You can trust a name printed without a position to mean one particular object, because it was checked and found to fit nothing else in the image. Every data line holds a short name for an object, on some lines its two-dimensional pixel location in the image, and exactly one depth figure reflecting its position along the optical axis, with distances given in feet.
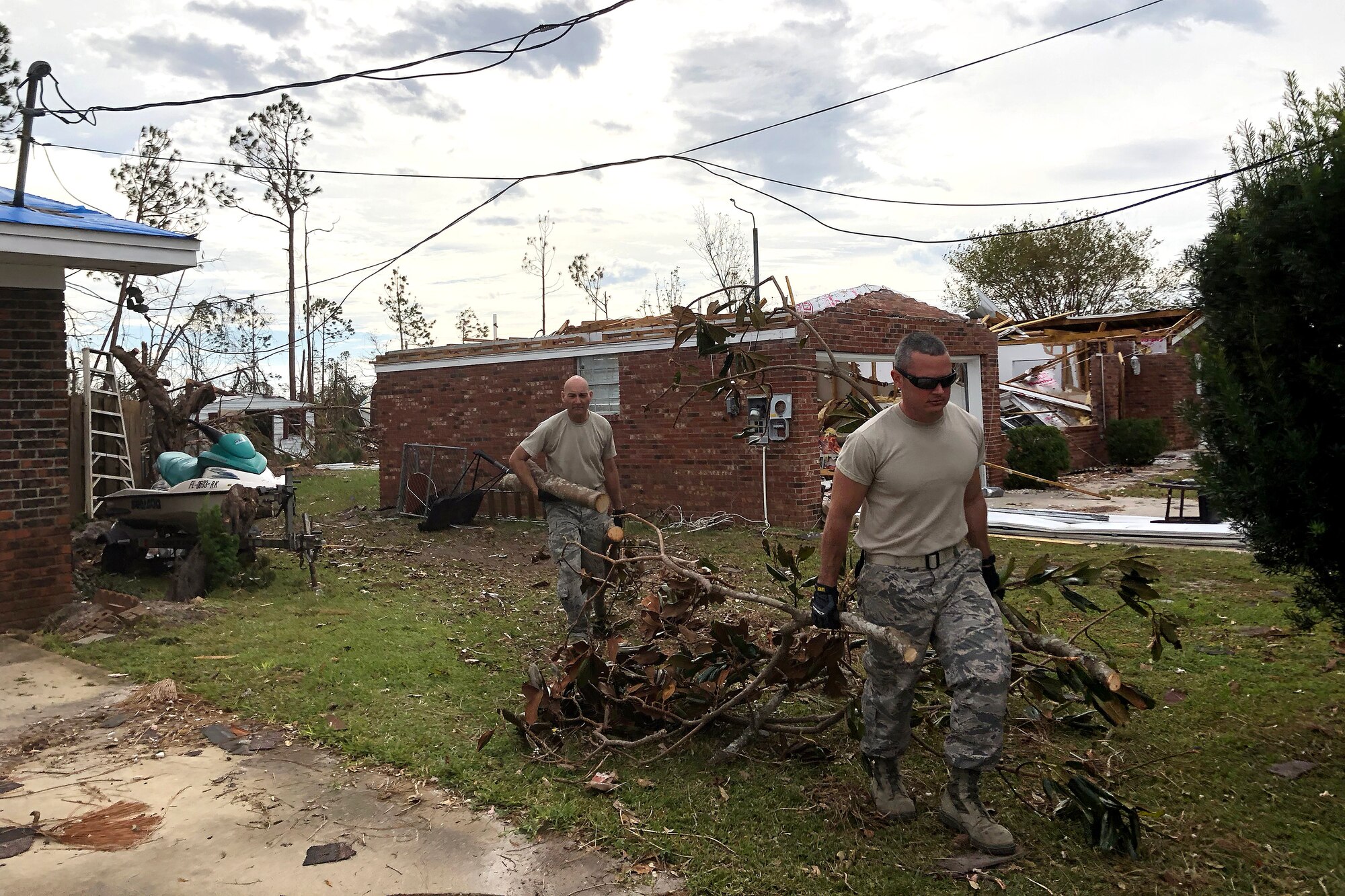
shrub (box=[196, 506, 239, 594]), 27.53
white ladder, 26.66
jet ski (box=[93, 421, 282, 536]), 28.19
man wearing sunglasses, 11.30
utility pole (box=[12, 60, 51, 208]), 24.39
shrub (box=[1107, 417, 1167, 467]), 67.56
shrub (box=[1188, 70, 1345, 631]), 11.87
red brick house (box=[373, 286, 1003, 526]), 43.32
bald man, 20.51
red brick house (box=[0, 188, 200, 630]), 23.12
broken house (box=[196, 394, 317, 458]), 94.58
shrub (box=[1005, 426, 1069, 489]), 57.52
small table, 34.91
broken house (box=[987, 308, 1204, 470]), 70.79
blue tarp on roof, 22.30
